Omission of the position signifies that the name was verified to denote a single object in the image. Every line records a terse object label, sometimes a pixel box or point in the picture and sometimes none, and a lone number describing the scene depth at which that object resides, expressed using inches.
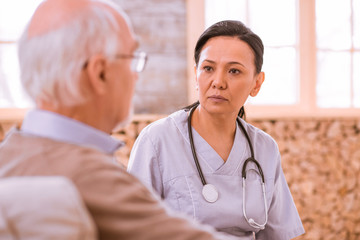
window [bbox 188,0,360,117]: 104.7
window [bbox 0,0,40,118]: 99.3
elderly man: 39.0
